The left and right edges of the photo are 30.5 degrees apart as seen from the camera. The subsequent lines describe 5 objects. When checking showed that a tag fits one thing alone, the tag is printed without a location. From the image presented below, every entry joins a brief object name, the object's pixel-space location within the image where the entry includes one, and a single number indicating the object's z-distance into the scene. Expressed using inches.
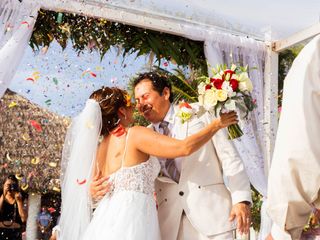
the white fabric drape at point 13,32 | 254.8
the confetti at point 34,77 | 241.6
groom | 149.6
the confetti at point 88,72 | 260.2
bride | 144.9
